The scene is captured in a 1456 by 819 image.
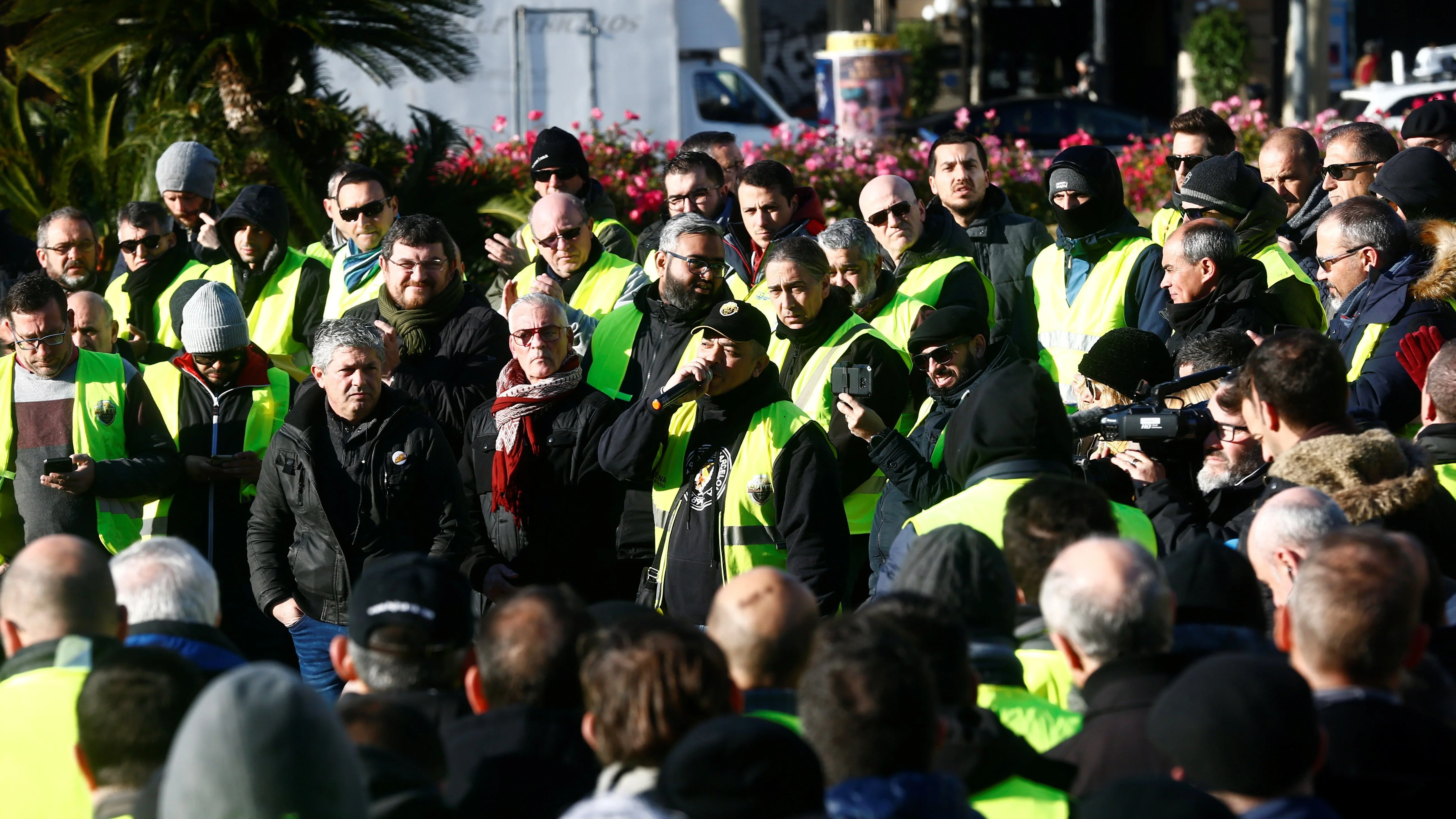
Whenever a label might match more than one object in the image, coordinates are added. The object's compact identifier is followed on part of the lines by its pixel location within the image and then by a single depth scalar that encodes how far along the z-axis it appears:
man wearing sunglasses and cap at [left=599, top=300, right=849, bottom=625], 10.36
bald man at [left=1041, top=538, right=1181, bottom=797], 6.39
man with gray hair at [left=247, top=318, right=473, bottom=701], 11.13
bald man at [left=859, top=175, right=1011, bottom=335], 13.82
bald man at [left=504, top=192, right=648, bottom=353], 14.41
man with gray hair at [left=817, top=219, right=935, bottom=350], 12.99
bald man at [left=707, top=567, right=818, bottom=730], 6.69
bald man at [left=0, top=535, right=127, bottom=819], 6.83
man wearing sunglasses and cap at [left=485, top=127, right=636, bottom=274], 16.05
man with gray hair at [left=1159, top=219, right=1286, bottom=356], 11.95
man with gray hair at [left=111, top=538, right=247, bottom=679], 7.55
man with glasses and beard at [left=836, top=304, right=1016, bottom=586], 10.55
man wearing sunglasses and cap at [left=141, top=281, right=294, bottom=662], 12.42
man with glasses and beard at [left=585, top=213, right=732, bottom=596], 12.44
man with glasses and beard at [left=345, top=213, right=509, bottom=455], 12.86
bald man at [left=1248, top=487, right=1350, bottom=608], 7.64
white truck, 33.78
